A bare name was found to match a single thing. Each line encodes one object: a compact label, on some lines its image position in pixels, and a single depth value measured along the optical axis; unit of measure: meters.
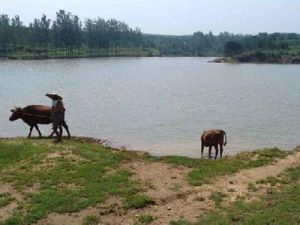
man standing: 15.17
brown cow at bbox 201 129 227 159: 16.11
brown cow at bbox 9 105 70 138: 17.04
